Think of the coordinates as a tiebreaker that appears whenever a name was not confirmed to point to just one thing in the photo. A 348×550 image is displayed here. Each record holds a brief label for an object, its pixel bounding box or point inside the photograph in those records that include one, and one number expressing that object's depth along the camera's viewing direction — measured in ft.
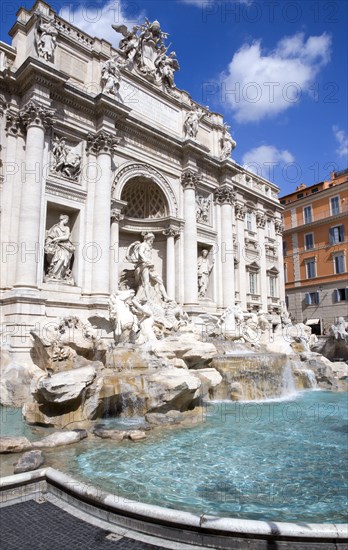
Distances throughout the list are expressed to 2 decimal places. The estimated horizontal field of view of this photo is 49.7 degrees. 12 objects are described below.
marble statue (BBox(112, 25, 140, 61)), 58.13
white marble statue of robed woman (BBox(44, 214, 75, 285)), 45.32
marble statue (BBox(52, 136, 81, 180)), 47.39
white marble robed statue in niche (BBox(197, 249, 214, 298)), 64.69
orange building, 94.12
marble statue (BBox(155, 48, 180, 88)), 62.54
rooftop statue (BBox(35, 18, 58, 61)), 45.11
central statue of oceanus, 52.31
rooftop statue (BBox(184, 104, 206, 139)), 64.08
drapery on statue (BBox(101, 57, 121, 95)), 51.34
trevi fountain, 15.84
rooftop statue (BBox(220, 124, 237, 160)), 71.41
